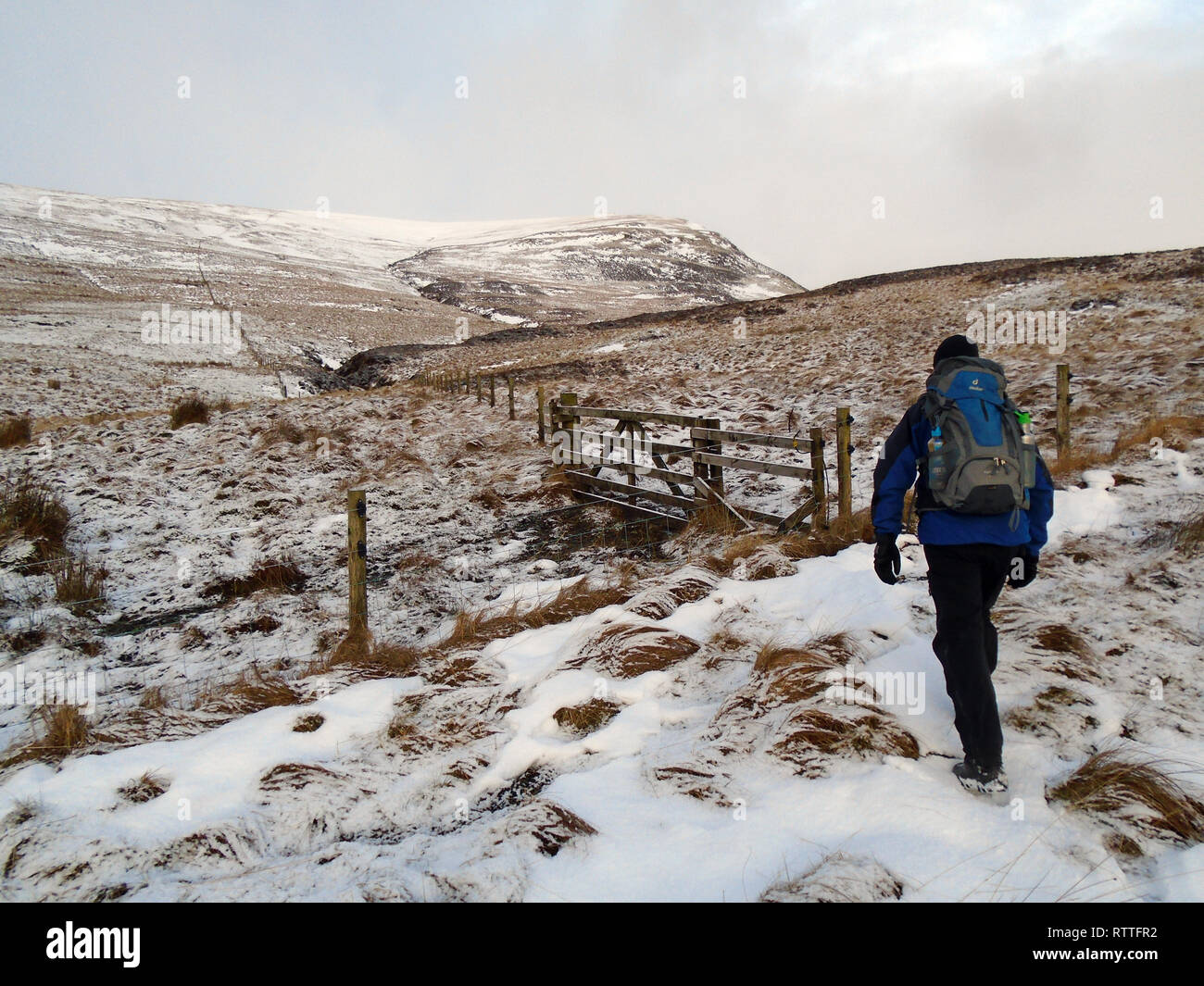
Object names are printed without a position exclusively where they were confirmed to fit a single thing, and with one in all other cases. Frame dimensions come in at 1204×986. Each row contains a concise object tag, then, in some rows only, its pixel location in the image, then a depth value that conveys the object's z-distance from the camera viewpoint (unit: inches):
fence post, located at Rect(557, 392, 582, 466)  426.9
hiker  111.0
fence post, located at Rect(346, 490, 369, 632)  217.2
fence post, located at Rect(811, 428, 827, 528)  262.4
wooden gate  270.1
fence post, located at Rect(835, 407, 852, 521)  266.8
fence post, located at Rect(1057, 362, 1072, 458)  327.9
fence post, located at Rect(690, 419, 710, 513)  316.8
